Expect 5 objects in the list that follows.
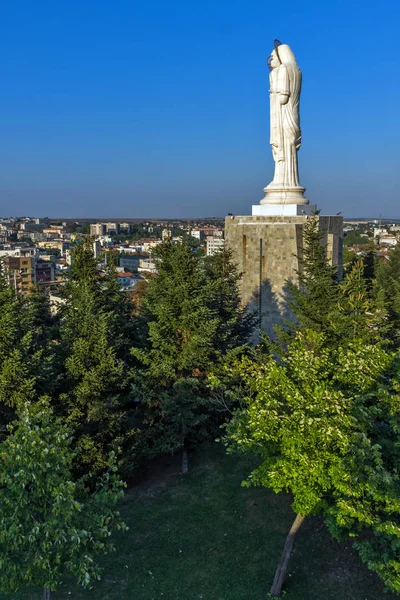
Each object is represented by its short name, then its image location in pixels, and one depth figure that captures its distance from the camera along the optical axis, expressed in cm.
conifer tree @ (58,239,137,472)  1358
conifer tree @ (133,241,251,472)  1446
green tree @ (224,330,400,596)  790
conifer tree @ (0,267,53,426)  1261
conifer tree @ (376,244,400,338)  1917
